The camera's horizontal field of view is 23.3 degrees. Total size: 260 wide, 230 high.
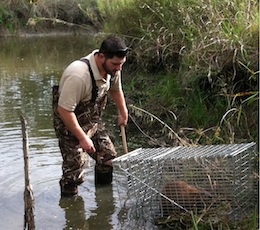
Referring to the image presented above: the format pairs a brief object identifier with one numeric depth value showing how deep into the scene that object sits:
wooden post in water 4.45
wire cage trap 4.74
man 5.16
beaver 4.82
